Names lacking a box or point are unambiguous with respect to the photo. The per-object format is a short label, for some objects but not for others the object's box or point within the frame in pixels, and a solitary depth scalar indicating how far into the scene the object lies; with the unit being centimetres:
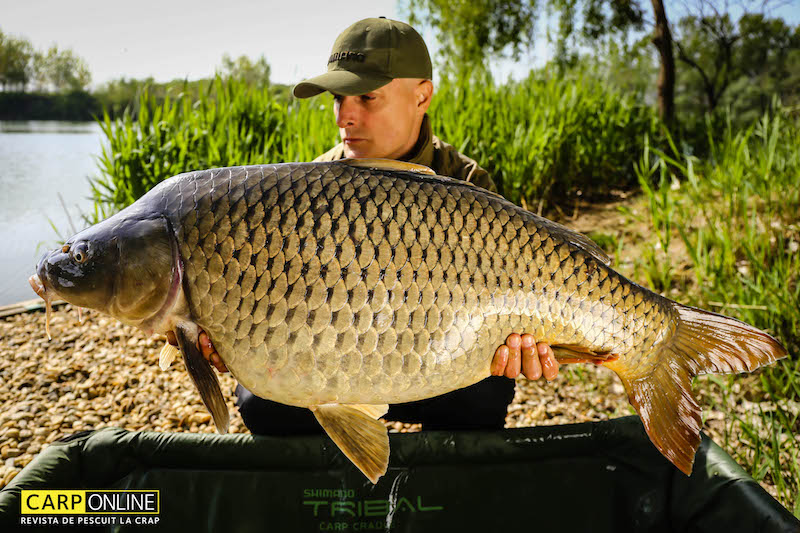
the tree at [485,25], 1336
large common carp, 100
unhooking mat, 137
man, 153
